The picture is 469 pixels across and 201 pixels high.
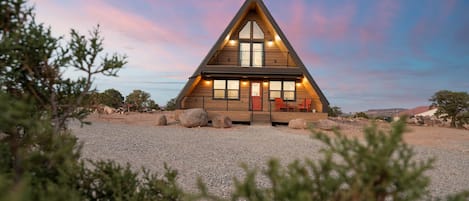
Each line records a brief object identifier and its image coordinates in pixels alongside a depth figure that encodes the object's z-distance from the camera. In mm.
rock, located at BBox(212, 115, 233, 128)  16750
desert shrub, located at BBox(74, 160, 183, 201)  2535
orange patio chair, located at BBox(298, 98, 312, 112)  20266
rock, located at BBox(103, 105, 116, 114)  25444
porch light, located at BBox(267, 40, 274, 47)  20947
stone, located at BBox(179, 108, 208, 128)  16547
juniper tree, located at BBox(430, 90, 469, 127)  24125
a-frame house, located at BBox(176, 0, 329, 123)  19109
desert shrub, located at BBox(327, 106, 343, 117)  30859
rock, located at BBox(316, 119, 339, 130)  17408
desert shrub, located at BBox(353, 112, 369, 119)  30469
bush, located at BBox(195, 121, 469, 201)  1541
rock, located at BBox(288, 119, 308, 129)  17562
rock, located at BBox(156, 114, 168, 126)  17281
